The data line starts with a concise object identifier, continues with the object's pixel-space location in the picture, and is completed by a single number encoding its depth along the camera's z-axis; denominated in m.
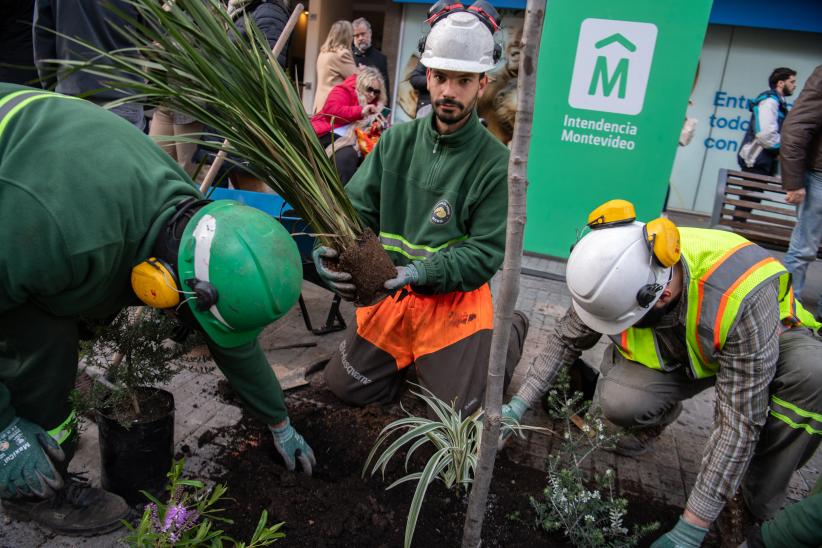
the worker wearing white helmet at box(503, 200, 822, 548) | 1.92
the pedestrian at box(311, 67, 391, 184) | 3.91
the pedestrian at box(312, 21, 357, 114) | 5.12
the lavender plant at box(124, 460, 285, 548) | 1.37
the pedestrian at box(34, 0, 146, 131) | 2.66
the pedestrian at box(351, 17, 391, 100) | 6.22
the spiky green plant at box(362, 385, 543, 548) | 2.04
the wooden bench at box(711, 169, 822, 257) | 5.05
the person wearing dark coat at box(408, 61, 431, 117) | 5.12
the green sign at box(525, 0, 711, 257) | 4.59
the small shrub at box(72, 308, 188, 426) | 1.92
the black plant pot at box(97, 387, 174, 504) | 1.95
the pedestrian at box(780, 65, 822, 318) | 3.98
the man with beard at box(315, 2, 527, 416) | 2.42
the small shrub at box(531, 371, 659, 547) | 1.86
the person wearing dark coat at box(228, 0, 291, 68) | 3.93
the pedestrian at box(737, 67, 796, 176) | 5.43
